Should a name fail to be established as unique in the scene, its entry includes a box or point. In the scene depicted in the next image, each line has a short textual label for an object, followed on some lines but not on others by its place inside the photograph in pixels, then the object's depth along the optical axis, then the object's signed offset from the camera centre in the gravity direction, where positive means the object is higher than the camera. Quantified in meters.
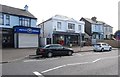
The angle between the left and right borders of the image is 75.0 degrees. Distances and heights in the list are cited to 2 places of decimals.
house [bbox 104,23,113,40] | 24.84 +2.55
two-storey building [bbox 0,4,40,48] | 13.06 +1.60
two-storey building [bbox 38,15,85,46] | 16.90 +2.27
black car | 8.67 -1.30
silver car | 12.78 -1.31
